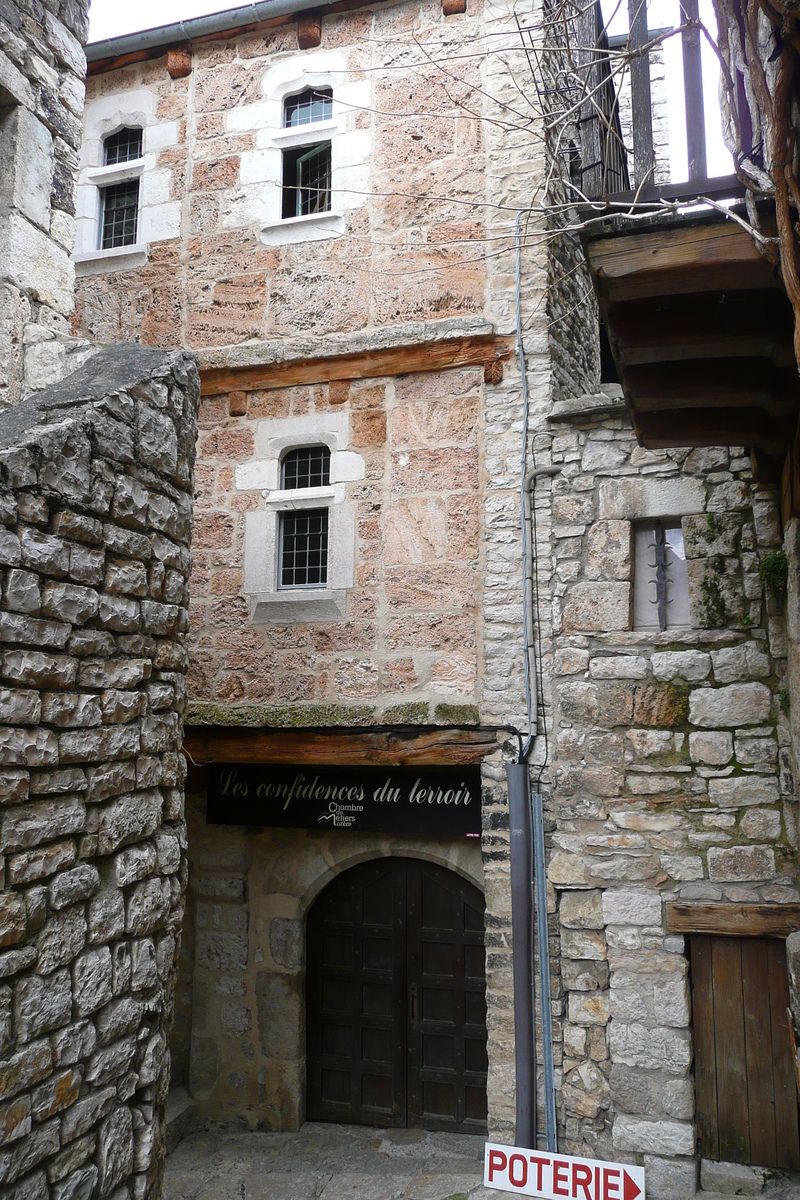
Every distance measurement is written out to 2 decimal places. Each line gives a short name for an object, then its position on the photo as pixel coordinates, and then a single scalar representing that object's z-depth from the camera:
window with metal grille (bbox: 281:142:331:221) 6.47
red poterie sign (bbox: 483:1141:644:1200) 3.00
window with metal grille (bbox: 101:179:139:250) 6.96
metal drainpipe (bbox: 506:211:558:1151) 4.97
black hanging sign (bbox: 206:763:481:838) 5.76
